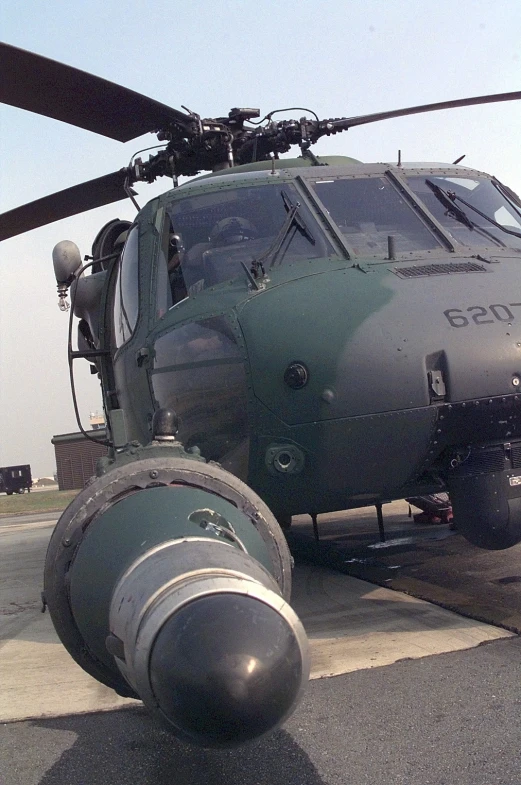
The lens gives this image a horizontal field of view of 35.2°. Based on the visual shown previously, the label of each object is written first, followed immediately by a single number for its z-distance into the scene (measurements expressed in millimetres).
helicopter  1761
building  33303
